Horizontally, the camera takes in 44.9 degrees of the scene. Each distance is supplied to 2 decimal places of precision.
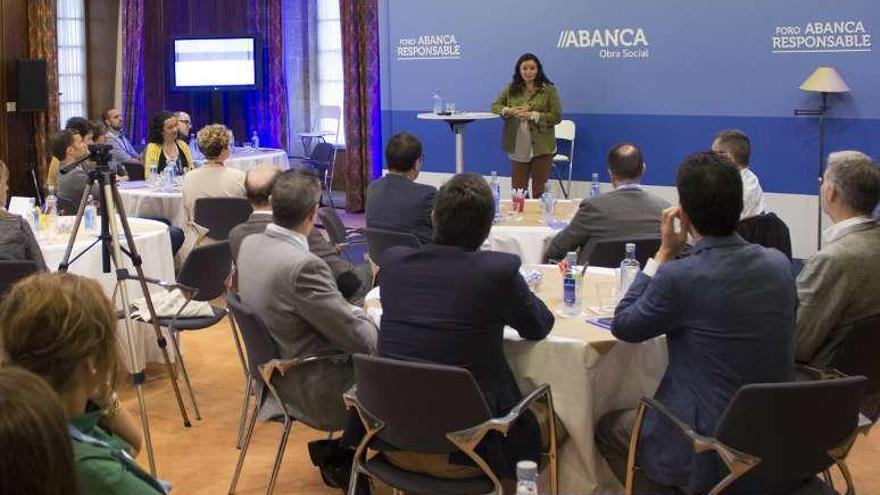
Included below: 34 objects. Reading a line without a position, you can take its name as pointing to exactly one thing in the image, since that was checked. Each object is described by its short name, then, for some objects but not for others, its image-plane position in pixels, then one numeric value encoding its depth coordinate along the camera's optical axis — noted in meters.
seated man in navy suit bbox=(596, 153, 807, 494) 3.00
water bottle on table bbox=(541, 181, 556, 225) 6.22
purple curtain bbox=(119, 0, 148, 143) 12.71
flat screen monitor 12.75
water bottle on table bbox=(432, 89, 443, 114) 9.69
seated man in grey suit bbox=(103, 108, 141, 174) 9.64
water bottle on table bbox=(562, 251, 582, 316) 3.89
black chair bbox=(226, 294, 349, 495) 3.72
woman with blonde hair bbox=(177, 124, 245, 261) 7.19
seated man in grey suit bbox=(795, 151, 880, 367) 3.64
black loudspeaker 11.12
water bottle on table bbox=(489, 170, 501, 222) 6.02
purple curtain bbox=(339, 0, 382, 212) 11.87
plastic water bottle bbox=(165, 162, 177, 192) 8.02
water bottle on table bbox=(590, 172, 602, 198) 6.75
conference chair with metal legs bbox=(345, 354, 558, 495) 2.99
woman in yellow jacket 8.71
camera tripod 4.45
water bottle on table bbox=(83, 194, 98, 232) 5.87
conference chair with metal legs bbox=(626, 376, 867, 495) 2.78
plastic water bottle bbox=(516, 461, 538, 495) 2.14
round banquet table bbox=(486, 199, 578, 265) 5.79
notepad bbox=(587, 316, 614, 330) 3.70
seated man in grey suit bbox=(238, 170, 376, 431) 3.72
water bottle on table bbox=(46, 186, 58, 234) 5.87
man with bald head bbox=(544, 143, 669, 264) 5.18
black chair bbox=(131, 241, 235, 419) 5.15
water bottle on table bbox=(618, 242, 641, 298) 3.95
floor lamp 7.72
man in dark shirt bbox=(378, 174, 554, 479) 3.17
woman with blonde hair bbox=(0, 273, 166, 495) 2.04
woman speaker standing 8.99
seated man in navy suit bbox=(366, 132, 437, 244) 5.73
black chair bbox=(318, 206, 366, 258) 6.43
